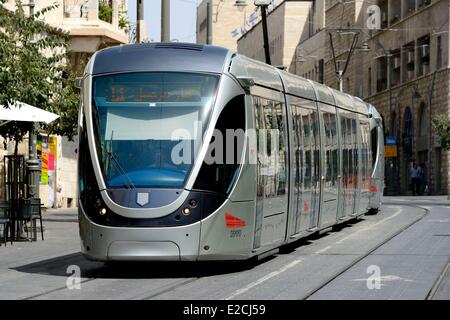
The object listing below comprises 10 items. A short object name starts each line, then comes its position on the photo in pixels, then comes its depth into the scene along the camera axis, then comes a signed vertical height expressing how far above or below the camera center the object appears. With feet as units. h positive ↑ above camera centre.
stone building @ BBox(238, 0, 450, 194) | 243.60 +20.73
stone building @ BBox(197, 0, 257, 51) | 496.64 +53.37
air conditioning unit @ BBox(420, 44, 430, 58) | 253.03 +21.63
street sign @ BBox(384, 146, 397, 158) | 267.18 +3.44
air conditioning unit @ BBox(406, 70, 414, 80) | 266.16 +18.24
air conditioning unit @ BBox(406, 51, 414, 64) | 267.16 +21.67
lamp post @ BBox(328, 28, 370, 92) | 270.46 +26.07
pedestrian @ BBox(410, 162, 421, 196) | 242.17 -1.58
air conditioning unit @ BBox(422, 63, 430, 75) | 253.47 +18.42
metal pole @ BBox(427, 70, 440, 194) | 244.63 +5.92
